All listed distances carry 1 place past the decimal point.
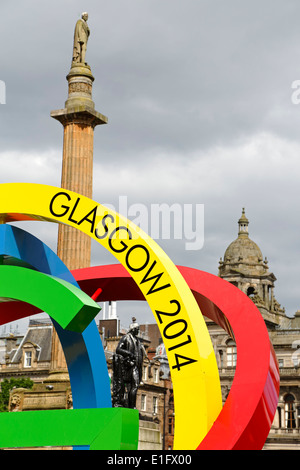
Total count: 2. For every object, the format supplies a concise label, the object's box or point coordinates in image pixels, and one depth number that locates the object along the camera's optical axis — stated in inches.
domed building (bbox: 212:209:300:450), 2554.1
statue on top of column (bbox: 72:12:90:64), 1288.1
